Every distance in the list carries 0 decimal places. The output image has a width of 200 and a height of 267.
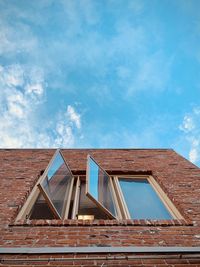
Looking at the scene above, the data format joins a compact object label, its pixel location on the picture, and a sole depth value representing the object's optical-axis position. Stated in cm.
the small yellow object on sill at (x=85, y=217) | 353
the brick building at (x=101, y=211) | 246
